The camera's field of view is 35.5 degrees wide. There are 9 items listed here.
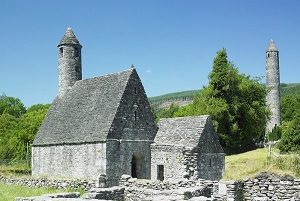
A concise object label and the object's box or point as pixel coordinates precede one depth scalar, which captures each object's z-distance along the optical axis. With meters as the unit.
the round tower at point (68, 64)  39.38
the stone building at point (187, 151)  29.30
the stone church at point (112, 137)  30.75
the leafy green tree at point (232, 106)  46.47
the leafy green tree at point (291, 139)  35.66
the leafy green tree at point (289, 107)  100.38
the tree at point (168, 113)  107.06
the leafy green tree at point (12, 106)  103.44
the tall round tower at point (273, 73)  81.75
